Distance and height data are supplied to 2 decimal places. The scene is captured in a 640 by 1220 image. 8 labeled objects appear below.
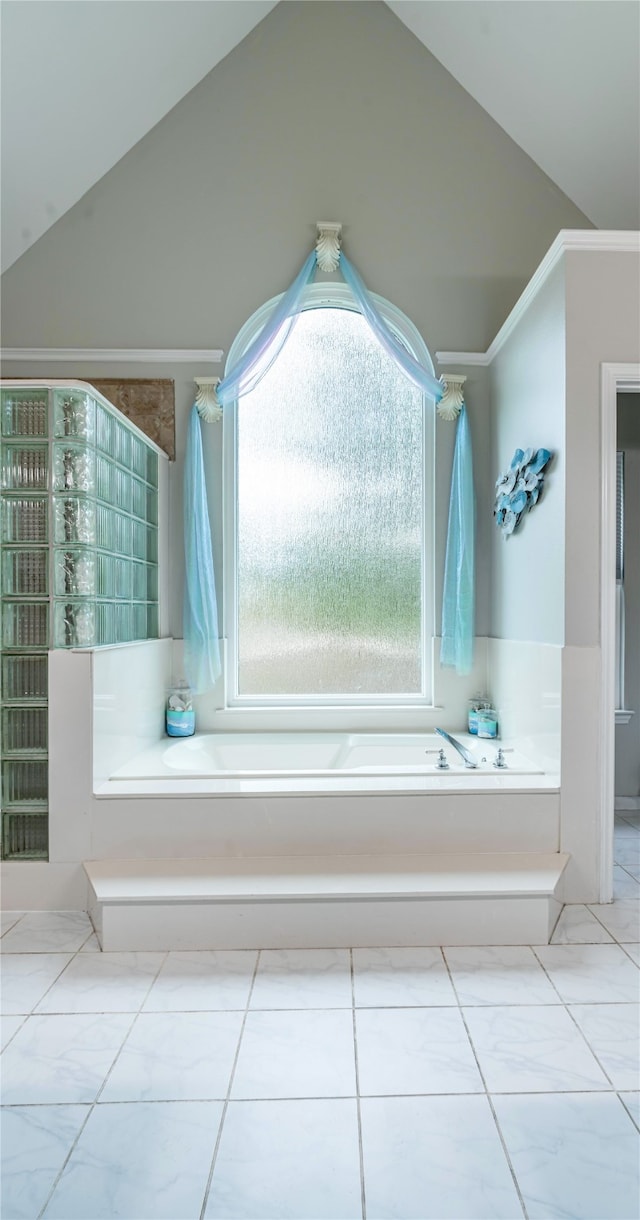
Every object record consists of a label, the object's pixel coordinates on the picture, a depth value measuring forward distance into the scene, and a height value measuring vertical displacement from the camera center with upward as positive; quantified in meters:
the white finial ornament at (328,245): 3.09 +1.65
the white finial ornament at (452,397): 3.14 +0.96
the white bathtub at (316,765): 2.29 -0.62
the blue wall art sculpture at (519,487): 2.44 +0.44
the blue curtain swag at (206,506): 3.08 +0.46
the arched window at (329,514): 3.28 +0.43
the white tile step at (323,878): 2.02 -0.87
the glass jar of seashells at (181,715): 3.07 -0.52
